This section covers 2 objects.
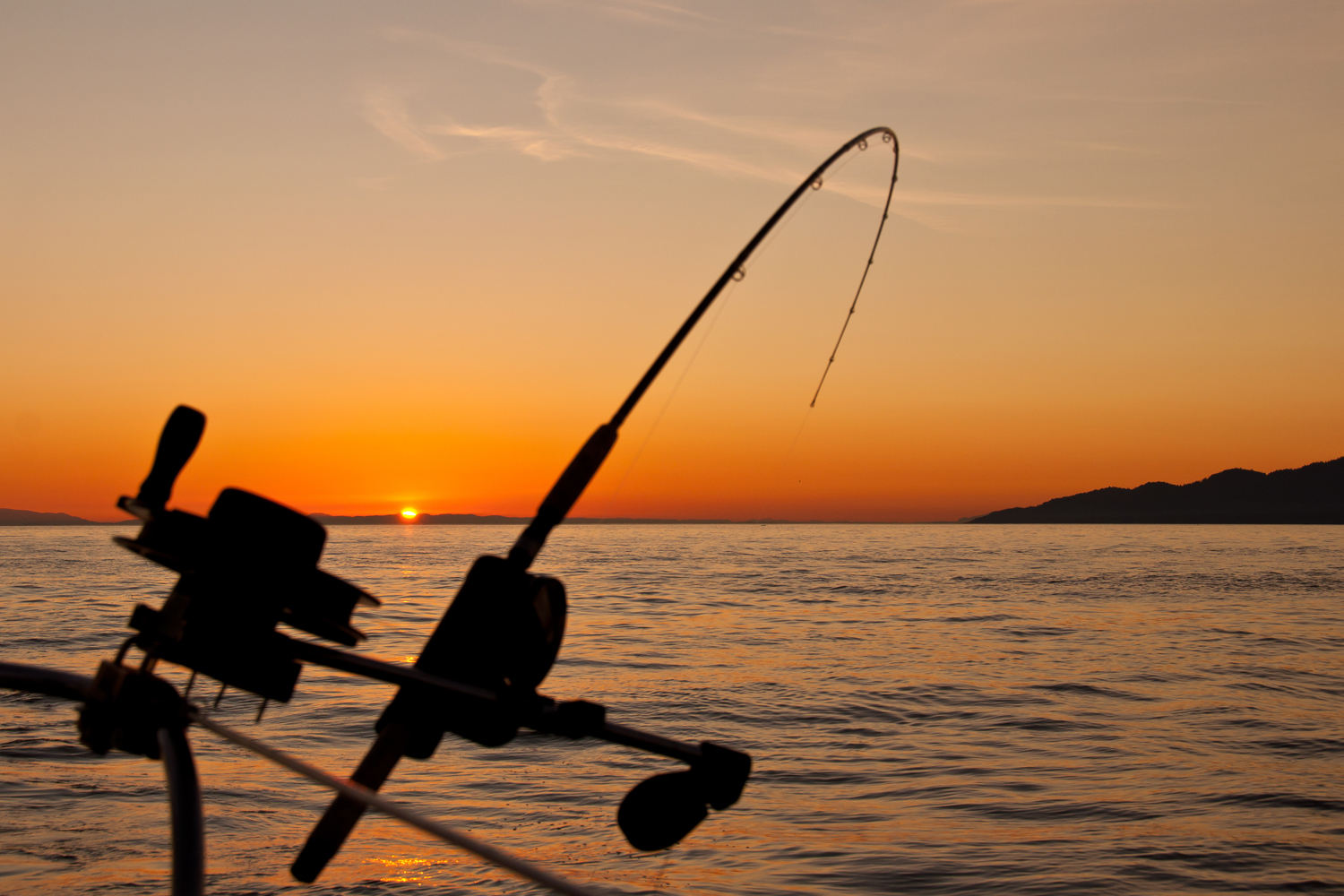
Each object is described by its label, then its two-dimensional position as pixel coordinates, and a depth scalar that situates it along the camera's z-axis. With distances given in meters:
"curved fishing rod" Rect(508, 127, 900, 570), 2.34
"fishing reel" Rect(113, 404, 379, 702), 1.86
